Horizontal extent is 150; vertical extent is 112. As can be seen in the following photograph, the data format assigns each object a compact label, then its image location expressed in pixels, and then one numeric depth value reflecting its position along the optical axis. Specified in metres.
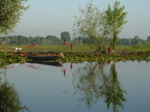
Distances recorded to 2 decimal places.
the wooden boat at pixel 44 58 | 34.08
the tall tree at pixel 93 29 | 42.44
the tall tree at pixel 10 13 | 31.86
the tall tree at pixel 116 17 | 52.19
